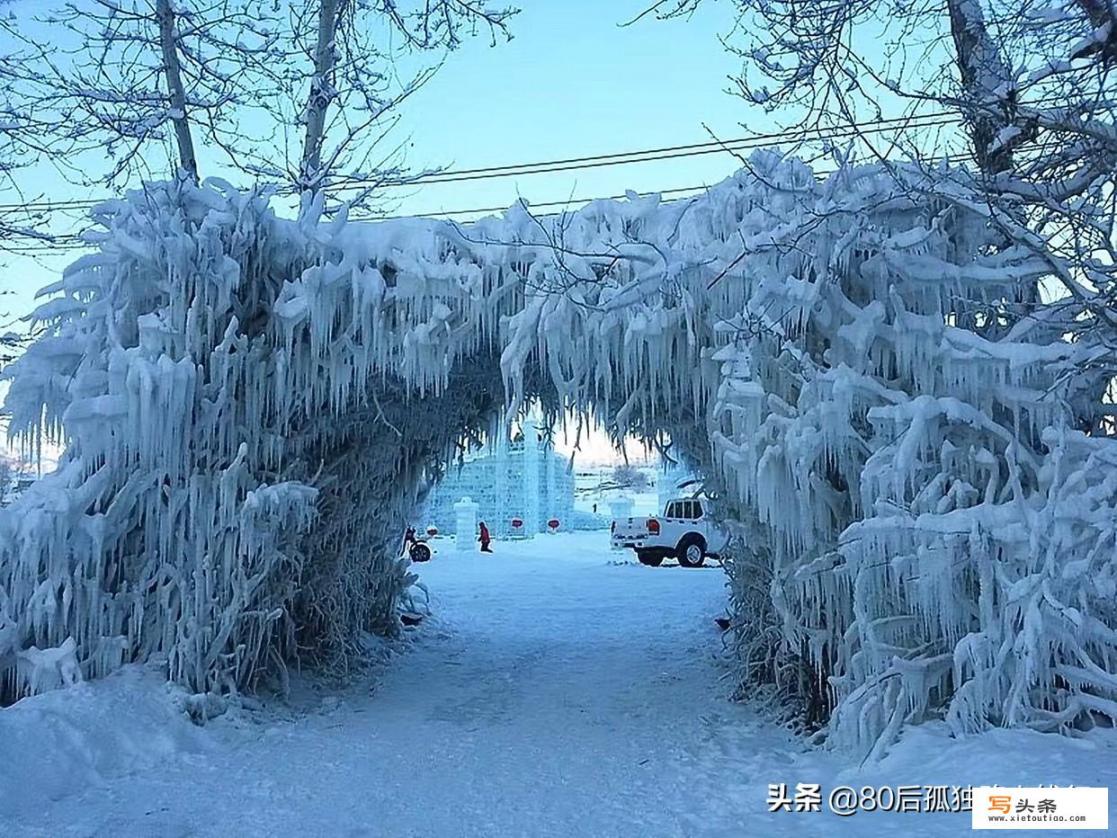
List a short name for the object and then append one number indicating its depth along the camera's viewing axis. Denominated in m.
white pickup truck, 19.33
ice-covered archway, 4.77
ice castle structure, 27.86
